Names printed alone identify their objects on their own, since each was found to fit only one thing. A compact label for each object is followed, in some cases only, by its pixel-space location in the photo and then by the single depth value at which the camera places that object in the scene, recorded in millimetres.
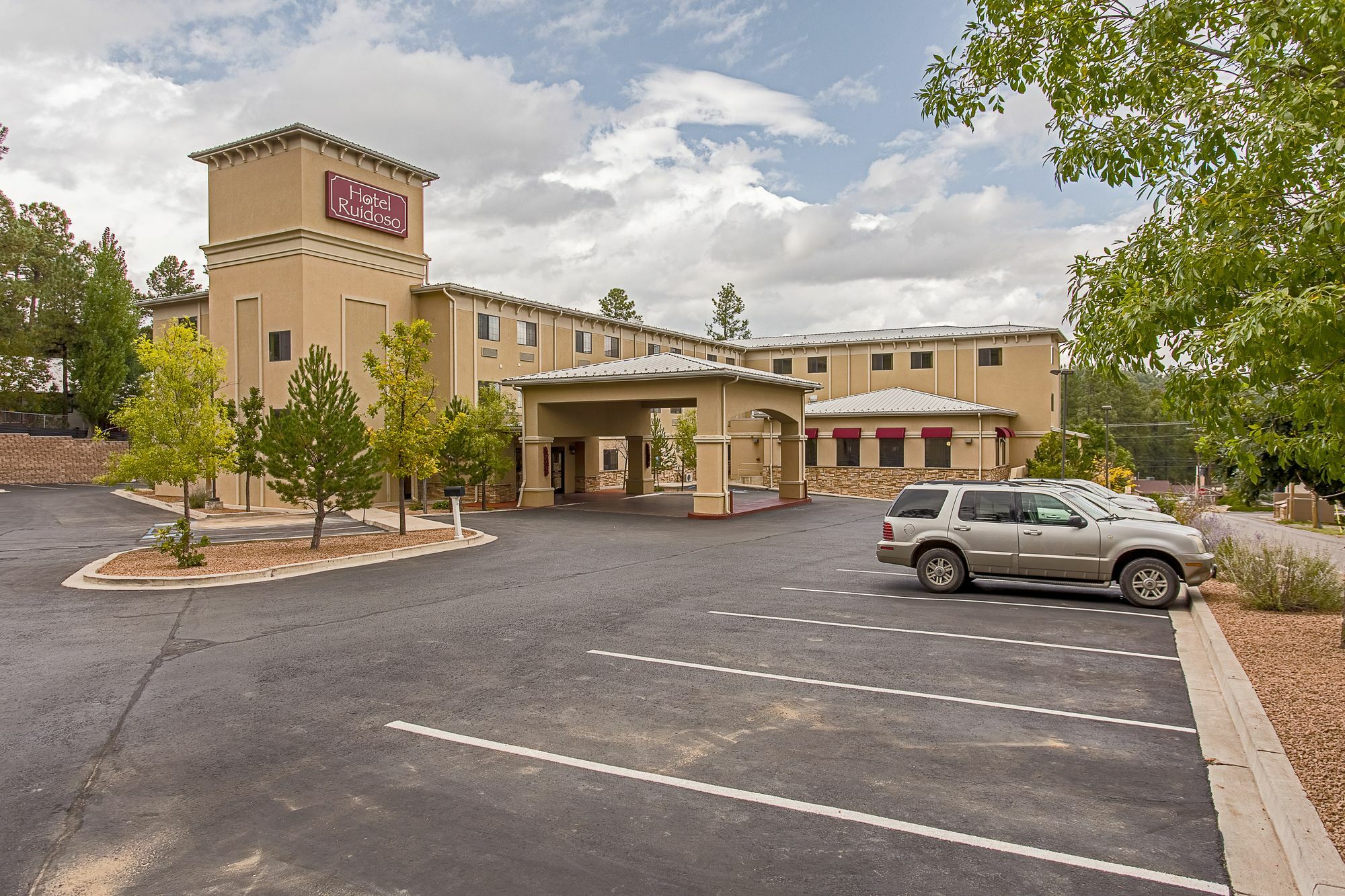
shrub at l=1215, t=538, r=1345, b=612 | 11484
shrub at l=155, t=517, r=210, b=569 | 15815
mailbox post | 21516
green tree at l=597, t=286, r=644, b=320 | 79750
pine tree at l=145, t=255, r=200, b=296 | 70062
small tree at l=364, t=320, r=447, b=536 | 21391
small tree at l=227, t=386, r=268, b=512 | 25633
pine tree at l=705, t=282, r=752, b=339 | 87688
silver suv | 12211
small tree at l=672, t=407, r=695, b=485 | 44750
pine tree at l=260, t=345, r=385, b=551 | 18031
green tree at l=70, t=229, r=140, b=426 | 51688
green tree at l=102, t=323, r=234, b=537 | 18453
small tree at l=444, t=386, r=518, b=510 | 28453
